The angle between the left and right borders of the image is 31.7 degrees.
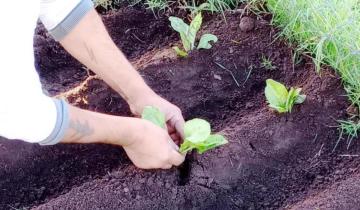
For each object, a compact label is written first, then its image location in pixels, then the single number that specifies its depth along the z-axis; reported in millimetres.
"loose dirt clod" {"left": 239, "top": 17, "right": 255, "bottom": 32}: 2393
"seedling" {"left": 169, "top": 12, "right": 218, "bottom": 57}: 2303
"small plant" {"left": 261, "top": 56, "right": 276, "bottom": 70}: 2287
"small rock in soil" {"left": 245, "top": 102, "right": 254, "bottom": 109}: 2208
